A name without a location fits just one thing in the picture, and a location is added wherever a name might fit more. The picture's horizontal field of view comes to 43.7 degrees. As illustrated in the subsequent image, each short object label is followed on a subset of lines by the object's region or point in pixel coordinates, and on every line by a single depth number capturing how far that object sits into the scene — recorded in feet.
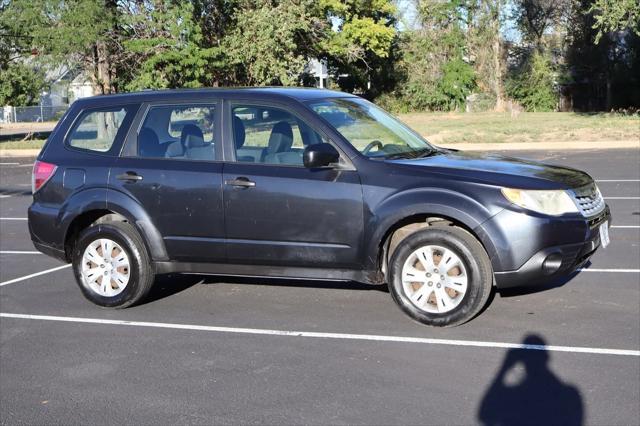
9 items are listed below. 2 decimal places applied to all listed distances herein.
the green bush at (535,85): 165.17
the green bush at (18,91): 193.45
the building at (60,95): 225.89
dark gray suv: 19.42
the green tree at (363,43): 159.22
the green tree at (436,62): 176.86
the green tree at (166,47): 101.71
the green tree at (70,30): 99.81
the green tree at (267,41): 112.06
